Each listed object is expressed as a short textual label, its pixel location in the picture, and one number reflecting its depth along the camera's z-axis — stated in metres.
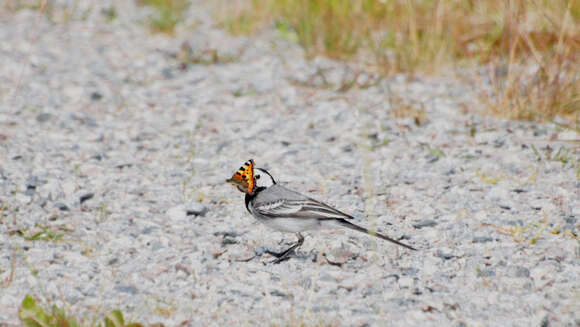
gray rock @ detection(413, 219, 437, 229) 10.91
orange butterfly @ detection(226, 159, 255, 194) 10.31
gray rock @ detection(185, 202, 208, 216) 11.74
